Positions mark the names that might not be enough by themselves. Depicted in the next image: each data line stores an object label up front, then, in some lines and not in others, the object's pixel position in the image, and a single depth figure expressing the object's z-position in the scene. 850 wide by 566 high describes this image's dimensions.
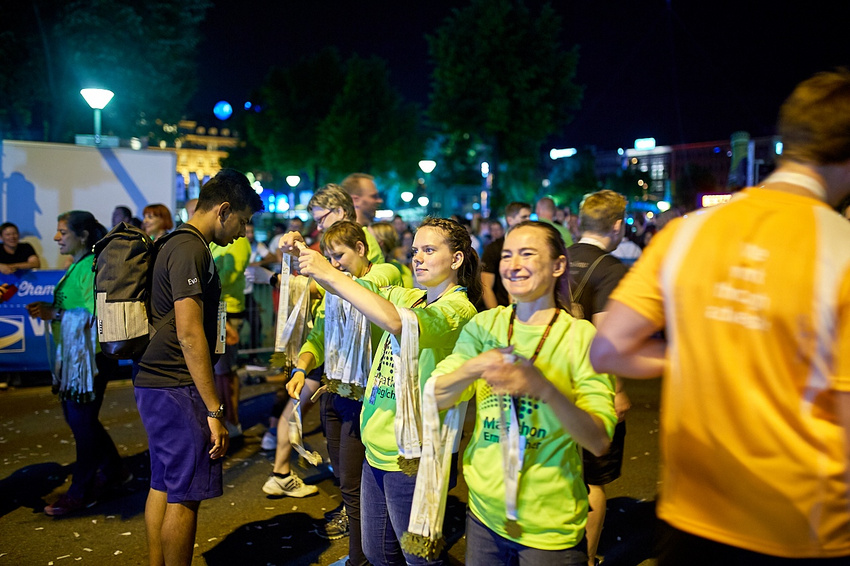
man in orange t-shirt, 1.57
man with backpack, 3.38
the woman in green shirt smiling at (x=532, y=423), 2.25
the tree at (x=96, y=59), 19.58
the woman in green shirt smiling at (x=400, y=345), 2.74
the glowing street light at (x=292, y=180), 34.56
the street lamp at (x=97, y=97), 12.59
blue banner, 8.48
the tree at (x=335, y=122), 39.97
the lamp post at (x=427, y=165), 24.53
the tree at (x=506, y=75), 31.33
